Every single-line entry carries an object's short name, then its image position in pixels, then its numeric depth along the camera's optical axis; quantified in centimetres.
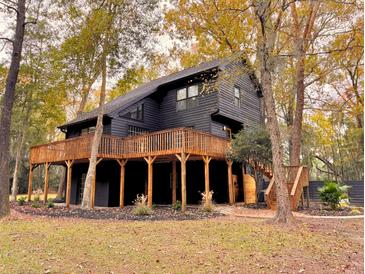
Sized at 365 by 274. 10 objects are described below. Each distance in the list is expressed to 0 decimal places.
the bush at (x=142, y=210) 1058
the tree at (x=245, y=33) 895
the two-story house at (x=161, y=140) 1404
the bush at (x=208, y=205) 1145
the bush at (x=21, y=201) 1540
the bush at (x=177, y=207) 1230
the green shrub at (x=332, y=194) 1153
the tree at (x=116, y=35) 1312
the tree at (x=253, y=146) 1291
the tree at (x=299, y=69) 1392
